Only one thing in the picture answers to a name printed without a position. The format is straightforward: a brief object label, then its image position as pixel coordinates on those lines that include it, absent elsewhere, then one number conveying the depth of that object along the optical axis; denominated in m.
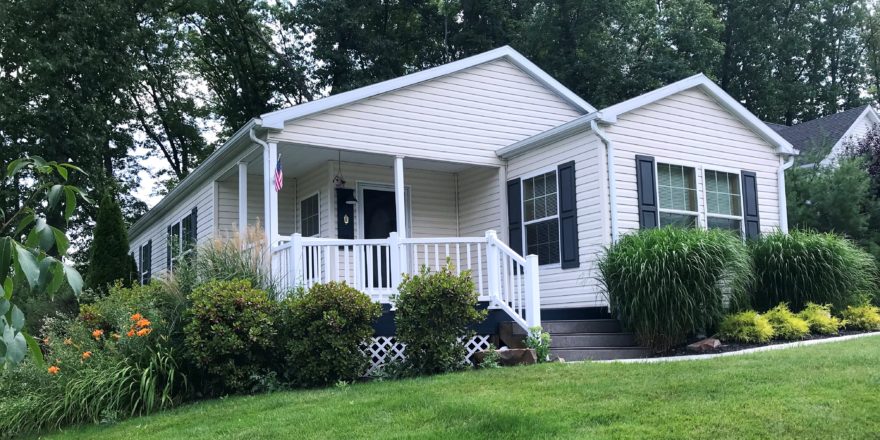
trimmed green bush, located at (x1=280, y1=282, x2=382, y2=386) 7.02
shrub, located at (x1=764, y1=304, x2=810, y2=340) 8.41
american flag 9.33
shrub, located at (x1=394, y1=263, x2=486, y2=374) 7.19
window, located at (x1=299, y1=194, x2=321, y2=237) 11.59
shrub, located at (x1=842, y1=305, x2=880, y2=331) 9.45
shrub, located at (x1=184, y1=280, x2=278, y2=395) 6.87
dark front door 11.45
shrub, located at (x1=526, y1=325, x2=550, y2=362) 7.65
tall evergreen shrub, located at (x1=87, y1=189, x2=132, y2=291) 12.95
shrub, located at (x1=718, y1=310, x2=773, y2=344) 8.18
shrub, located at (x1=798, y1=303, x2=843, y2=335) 8.77
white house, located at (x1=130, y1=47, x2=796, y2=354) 9.61
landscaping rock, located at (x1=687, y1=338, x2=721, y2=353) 7.98
